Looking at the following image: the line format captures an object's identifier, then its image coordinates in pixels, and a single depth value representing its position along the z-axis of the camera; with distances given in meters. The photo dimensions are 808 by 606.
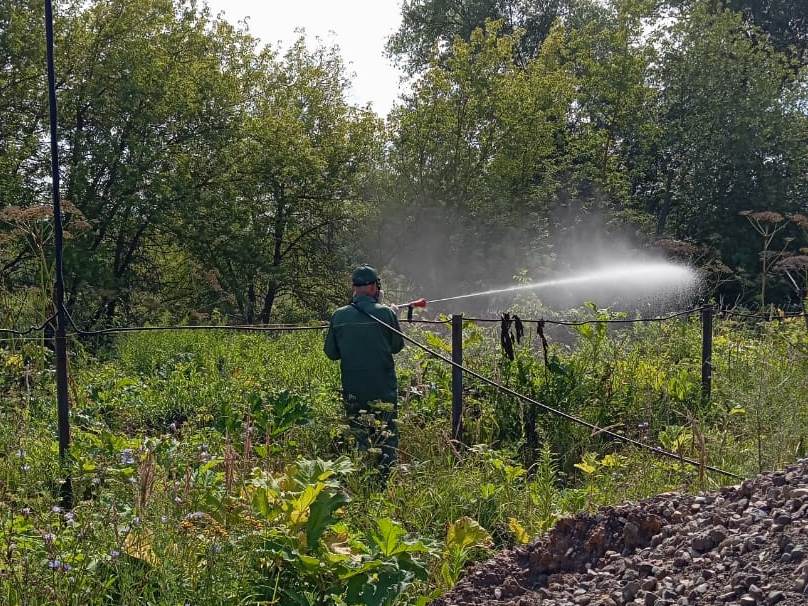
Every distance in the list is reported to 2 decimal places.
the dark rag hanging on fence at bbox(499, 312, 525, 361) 6.36
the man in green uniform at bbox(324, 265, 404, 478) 5.84
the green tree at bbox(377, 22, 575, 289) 18.91
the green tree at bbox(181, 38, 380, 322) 17.41
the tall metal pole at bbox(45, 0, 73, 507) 4.06
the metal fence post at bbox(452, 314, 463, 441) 5.84
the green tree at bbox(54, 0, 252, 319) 14.98
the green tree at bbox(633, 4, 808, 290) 20.45
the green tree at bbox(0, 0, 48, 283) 14.06
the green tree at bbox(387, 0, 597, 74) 27.19
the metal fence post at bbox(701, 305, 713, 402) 7.21
